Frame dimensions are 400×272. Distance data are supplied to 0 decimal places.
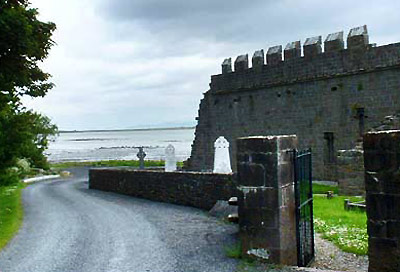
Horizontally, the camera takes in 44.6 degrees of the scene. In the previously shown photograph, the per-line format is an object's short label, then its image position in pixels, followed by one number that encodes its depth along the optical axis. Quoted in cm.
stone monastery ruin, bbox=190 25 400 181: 1783
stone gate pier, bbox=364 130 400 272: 620
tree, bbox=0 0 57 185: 1104
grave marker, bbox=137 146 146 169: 2802
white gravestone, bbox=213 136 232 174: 1631
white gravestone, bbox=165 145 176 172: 2022
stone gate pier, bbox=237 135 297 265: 729
